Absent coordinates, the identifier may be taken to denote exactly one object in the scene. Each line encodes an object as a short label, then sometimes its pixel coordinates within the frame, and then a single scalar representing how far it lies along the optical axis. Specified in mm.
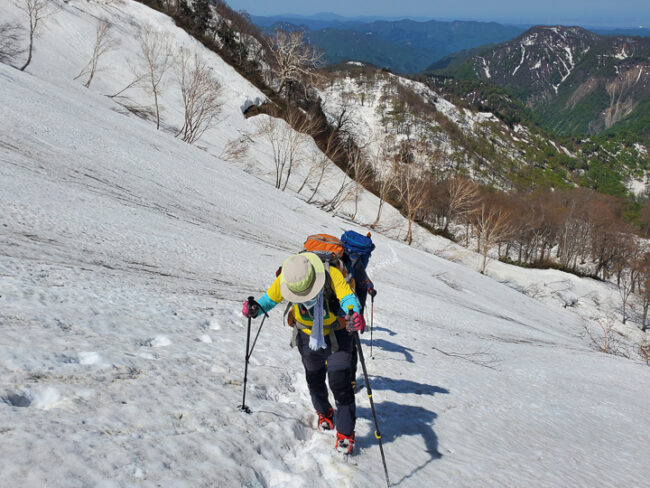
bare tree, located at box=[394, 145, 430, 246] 44250
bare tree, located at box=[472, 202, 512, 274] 46050
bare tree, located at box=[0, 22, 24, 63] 31359
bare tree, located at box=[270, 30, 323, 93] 56594
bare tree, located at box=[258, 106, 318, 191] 40472
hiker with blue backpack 6129
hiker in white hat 4062
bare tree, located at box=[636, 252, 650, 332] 45344
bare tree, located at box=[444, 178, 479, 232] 45459
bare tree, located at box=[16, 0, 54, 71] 37781
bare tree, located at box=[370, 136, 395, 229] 45928
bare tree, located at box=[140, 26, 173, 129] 43219
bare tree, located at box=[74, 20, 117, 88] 35766
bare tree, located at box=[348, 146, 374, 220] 46625
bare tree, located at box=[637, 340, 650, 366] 26016
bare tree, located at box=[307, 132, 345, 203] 41656
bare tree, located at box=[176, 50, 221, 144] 34812
